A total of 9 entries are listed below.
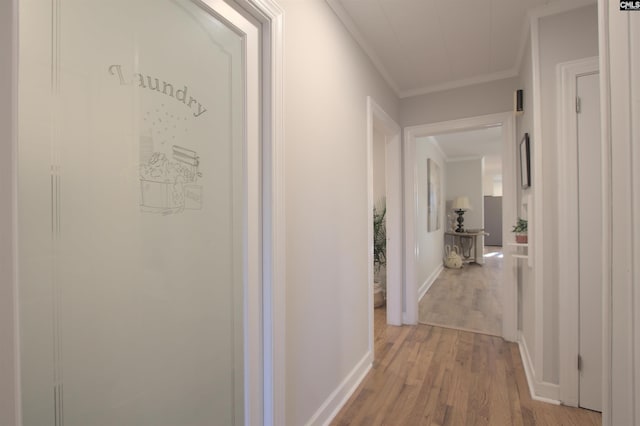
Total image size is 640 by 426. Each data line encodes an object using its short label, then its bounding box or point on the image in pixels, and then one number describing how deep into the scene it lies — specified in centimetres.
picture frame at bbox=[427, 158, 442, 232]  485
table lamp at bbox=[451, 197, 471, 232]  673
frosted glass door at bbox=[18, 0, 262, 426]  66
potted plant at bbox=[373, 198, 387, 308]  374
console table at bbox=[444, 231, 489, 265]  684
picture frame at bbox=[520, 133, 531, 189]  214
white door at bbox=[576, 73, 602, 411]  174
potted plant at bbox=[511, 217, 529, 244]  221
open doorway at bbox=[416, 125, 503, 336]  348
